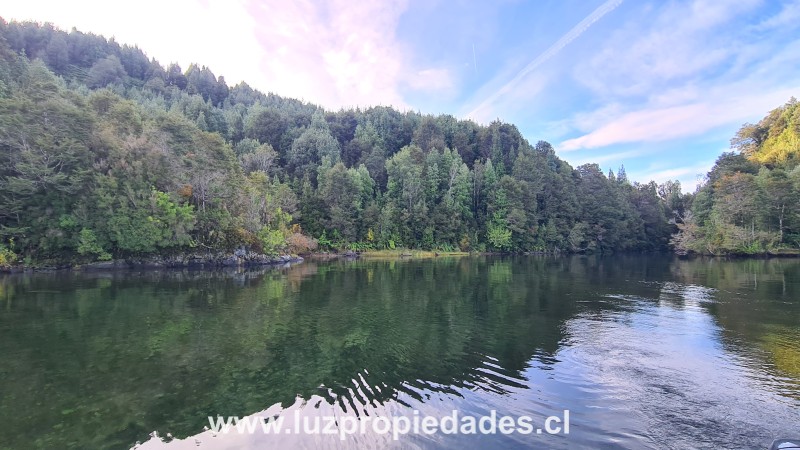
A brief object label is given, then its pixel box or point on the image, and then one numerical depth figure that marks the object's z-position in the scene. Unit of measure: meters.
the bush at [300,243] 64.81
